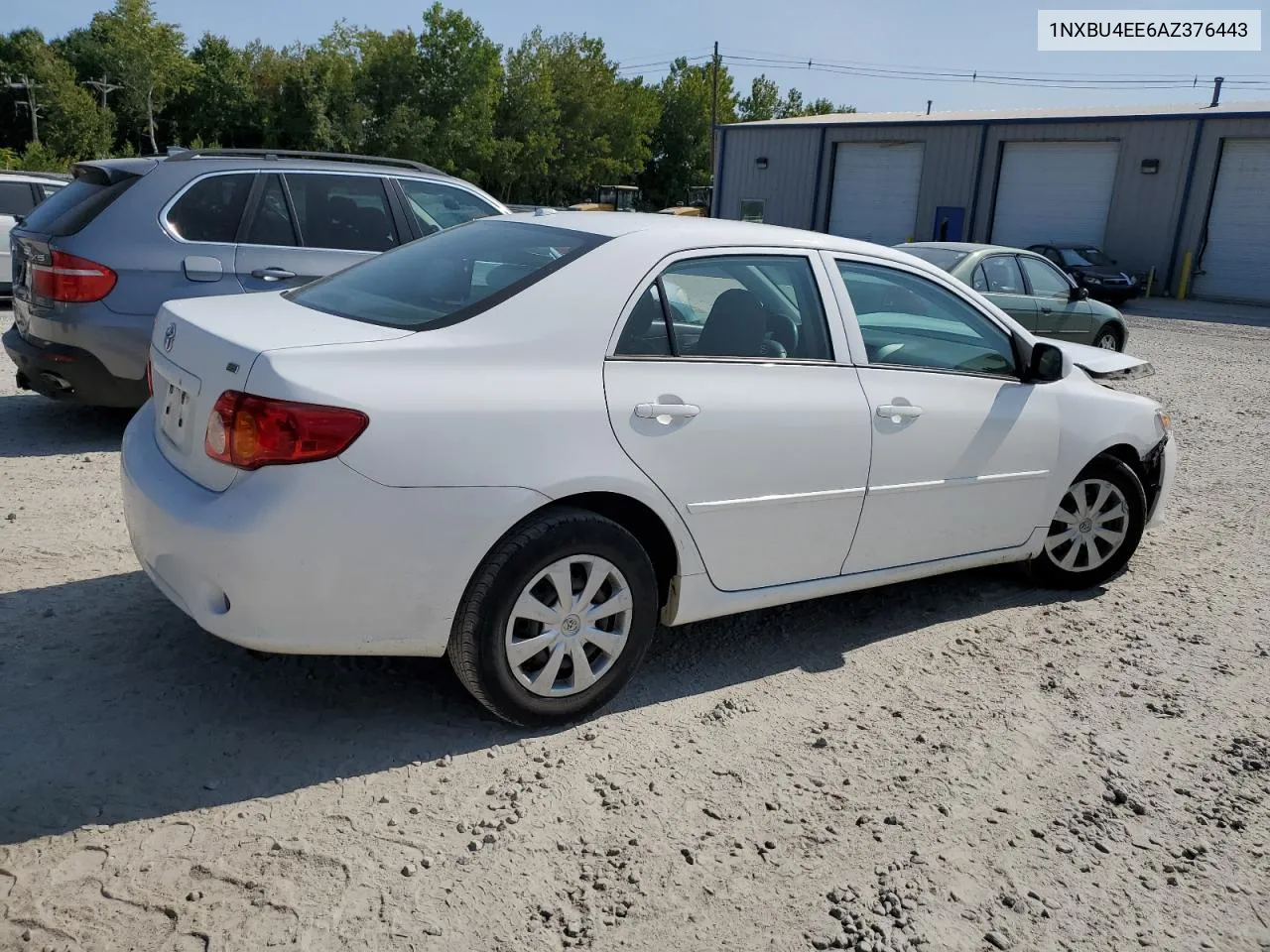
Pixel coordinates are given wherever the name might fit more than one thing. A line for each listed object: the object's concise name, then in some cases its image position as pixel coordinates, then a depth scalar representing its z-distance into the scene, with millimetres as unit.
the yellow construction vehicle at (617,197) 38744
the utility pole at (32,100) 53750
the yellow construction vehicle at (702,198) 47994
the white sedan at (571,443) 3049
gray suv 6309
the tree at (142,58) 61031
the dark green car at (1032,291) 11148
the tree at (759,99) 94062
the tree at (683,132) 82438
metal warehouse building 27688
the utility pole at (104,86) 60312
